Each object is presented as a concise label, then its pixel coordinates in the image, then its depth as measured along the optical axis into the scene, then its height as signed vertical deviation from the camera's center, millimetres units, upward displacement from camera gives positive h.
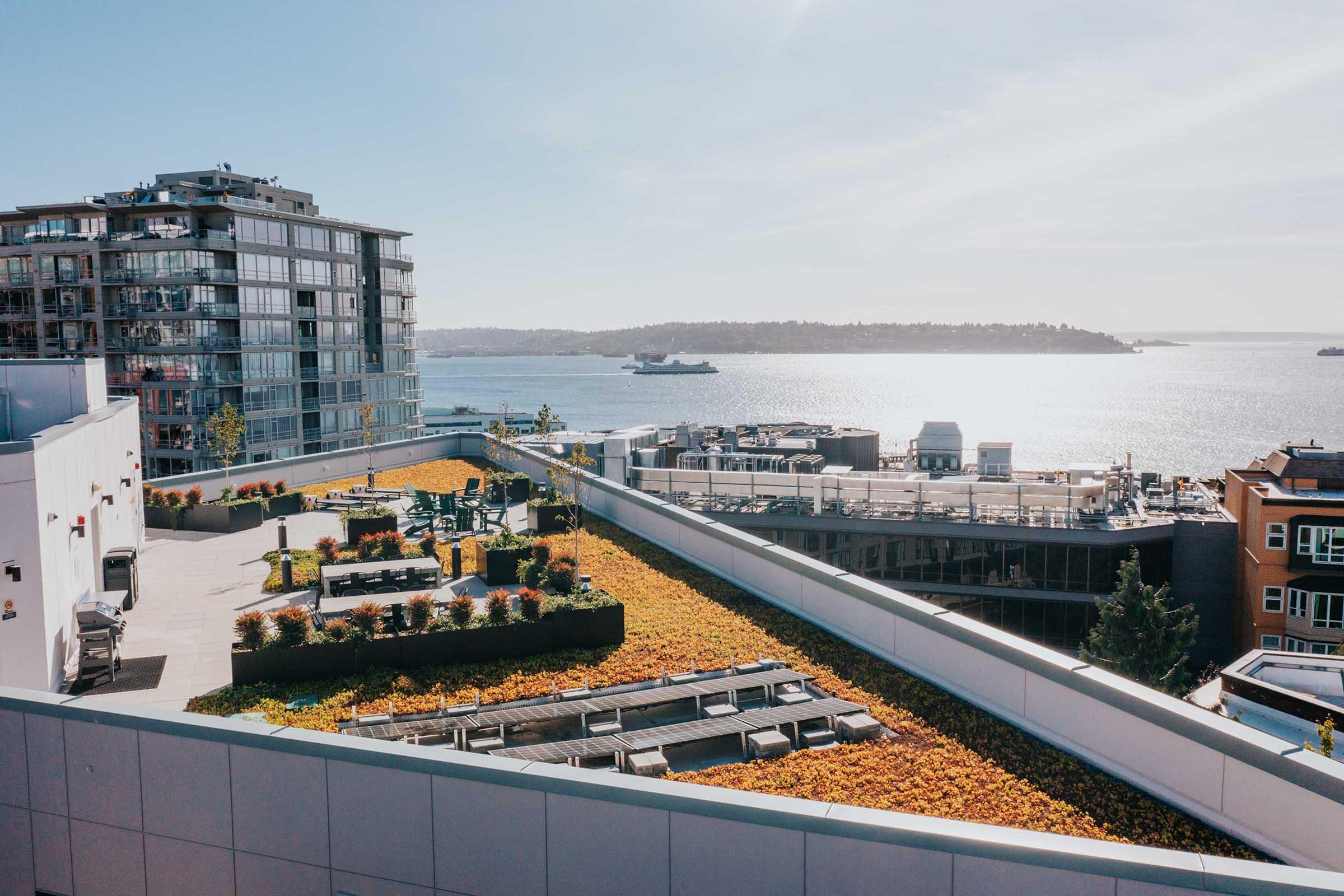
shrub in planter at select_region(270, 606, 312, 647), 13172 -3497
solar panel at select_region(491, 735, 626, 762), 10203 -4054
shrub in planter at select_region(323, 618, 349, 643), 13430 -3631
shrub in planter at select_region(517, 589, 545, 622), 14477 -3526
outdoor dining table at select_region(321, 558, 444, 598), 16219 -3390
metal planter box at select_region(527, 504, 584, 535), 22938 -3593
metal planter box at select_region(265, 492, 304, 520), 25094 -3570
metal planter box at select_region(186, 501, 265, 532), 23266 -3591
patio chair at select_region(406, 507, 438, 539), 22812 -3736
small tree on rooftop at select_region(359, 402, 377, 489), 31484 -2341
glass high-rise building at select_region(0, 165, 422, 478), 69000 +4417
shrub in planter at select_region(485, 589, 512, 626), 14320 -3550
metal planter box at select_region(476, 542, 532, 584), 18219 -3721
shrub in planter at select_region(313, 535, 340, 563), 19062 -3570
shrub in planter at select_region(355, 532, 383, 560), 18281 -3373
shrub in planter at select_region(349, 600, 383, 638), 13617 -3507
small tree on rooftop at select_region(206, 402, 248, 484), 29422 -1951
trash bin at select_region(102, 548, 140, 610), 16797 -3505
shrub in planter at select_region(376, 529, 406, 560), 17984 -3315
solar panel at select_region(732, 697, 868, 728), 11305 -4101
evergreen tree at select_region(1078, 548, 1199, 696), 32406 -9248
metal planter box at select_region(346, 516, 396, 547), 21406 -3515
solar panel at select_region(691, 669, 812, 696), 12484 -4107
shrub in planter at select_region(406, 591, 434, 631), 13898 -3484
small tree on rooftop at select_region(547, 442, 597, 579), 21719 -2752
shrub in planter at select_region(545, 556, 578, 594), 16594 -3610
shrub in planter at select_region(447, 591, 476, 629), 14172 -3533
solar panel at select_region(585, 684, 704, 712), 11906 -4113
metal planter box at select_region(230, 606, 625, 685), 13031 -3968
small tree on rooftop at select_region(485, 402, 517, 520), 30250 -2744
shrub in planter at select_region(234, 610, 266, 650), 13094 -3524
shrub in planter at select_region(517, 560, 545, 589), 17359 -3726
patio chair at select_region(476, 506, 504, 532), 22922 -3792
